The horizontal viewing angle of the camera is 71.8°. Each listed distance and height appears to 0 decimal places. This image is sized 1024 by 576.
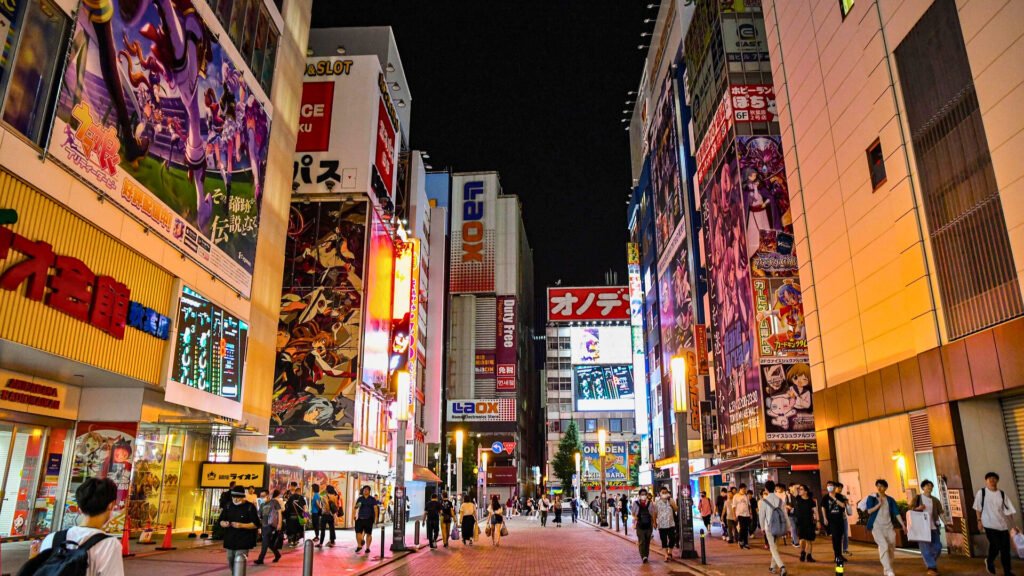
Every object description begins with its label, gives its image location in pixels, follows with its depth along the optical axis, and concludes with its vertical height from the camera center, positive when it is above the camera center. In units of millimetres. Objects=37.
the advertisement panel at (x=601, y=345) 92562 +17820
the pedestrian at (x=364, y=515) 17922 -718
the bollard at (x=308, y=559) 8781 -876
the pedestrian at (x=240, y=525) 10438 -549
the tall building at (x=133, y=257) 13508 +5311
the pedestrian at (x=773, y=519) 12895 -638
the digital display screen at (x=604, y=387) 88688 +11933
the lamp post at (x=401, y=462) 18688 +633
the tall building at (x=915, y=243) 14031 +5504
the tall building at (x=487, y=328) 88188 +19679
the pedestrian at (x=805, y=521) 14742 -753
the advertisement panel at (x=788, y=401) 29812 +3410
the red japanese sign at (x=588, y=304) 98562 +24692
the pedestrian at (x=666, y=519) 16406 -776
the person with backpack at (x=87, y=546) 3486 -290
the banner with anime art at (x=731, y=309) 31844 +8255
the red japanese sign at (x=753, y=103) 32719 +17114
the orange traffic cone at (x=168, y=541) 17594 -1305
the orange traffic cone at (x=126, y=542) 15669 -1213
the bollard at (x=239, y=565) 7943 -860
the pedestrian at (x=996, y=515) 10724 -474
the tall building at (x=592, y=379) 81188 +13482
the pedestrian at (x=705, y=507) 24344 -806
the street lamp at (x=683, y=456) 16562 +668
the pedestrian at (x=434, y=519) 20689 -954
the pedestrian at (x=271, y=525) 15659 -839
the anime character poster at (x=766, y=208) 30719 +11753
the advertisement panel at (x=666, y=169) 48719 +22416
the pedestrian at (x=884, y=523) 10969 -606
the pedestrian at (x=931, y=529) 12016 -763
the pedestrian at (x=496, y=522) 21795 -1094
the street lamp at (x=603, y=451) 33656 +1551
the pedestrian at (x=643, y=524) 16219 -888
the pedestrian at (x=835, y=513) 12205 -518
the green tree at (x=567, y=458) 87250 +3232
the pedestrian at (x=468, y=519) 22062 -1016
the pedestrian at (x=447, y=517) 22203 -984
